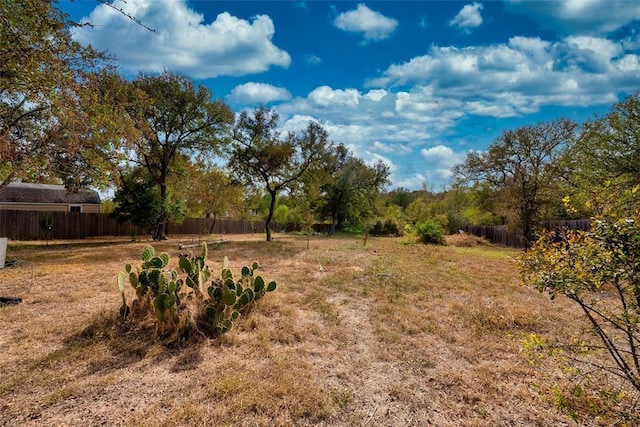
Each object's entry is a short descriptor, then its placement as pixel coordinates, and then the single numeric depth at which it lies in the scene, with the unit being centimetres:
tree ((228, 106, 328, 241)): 1482
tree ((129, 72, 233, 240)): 1318
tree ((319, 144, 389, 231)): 2553
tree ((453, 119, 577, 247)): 1275
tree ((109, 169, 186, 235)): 1381
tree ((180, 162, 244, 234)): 1884
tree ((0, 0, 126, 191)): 383
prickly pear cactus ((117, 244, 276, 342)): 347
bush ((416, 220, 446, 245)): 1625
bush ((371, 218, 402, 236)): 2488
